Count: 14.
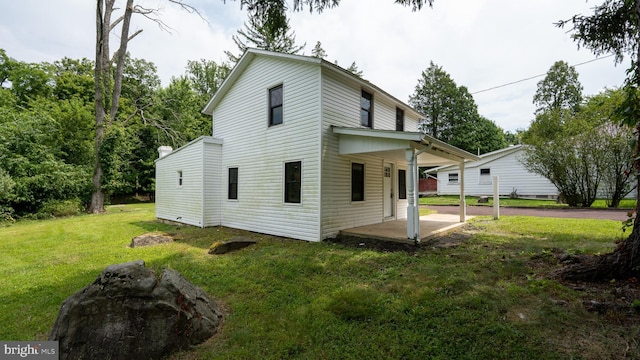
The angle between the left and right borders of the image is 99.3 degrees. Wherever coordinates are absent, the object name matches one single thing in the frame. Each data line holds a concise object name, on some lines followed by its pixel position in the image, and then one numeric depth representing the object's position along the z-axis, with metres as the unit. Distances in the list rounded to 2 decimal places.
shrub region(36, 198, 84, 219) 14.15
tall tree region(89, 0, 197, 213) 15.80
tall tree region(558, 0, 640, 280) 3.55
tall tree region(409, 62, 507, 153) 33.56
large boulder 2.61
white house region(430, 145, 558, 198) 19.28
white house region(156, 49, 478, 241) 7.42
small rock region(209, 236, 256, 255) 6.54
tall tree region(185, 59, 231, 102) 30.58
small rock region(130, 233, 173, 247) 7.43
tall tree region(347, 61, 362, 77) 27.97
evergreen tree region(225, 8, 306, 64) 23.91
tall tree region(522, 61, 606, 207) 13.39
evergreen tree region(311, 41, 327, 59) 27.06
